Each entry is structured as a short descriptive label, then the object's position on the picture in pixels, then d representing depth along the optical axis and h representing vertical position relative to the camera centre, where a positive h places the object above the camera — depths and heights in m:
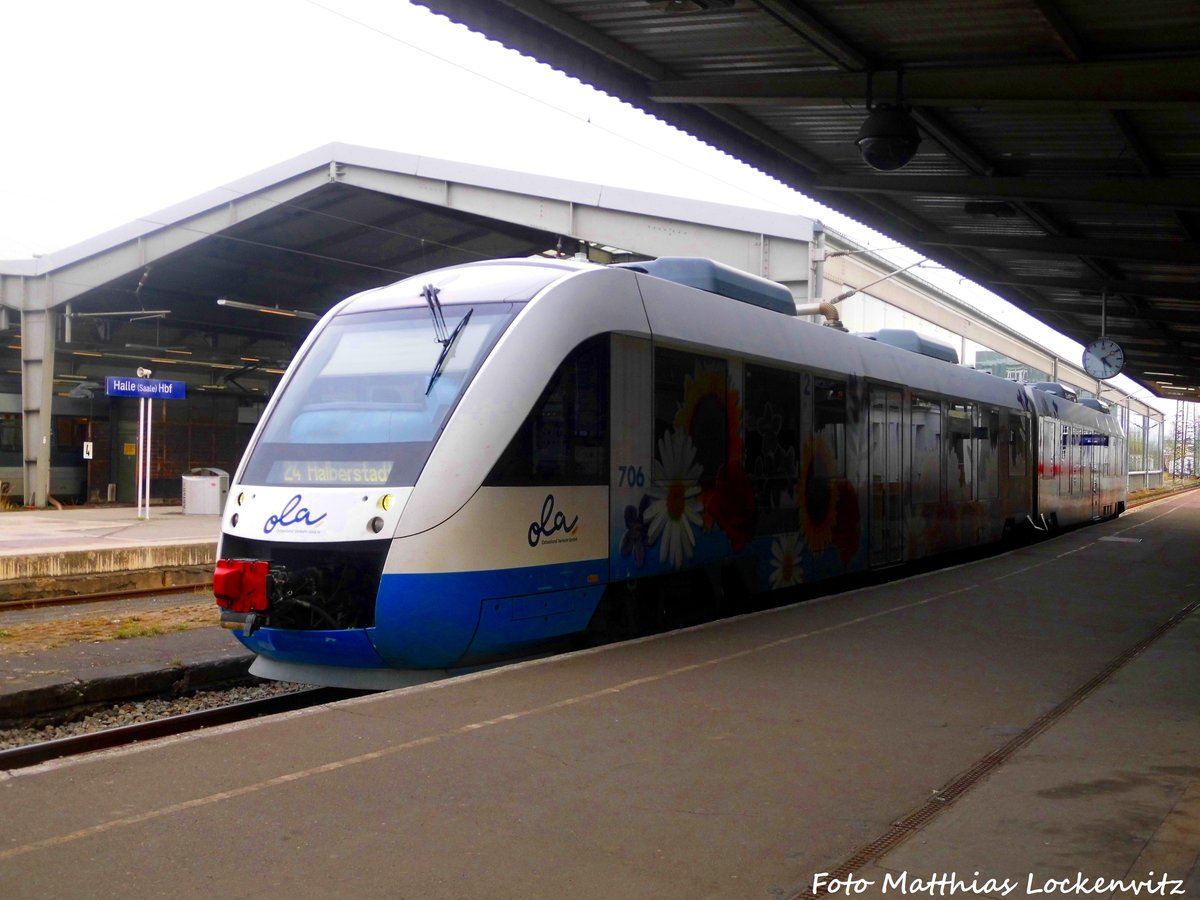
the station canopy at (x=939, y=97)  9.12 +3.43
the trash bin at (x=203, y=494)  28.31 -0.95
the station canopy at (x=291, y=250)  22.50 +5.08
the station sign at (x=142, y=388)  23.61 +1.45
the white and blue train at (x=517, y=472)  7.51 -0.12
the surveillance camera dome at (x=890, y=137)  9.83 +2.79
